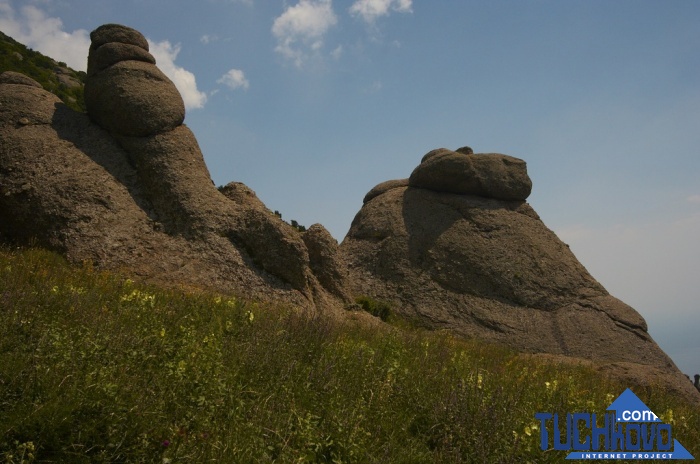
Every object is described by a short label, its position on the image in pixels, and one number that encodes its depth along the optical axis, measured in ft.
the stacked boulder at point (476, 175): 73.05
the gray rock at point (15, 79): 54.75
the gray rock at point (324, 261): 56.18
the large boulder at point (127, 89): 52.70
